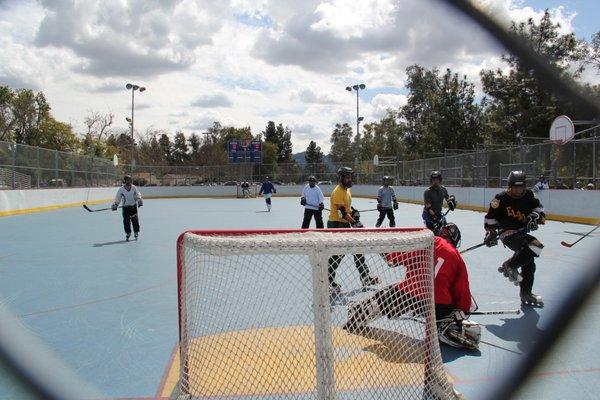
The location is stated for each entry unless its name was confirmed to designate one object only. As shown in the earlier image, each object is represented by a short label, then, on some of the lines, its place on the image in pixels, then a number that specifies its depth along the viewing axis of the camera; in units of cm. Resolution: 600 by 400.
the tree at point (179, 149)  8562
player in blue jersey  2308
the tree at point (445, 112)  4731
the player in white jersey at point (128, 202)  1170
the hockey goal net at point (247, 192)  3881
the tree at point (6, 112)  4469
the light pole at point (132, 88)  3912
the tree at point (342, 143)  8788
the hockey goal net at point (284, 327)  314
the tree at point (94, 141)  5780
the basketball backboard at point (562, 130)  1422
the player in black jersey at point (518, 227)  552
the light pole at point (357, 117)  4028
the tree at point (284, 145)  8562
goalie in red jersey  343
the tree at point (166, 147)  8494
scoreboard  4034
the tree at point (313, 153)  9269
